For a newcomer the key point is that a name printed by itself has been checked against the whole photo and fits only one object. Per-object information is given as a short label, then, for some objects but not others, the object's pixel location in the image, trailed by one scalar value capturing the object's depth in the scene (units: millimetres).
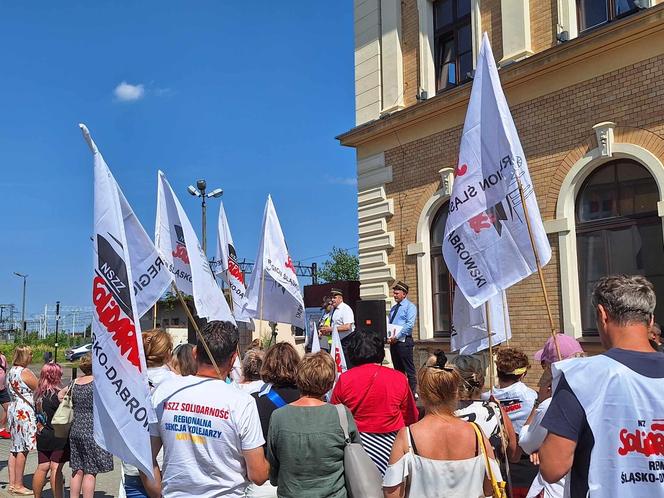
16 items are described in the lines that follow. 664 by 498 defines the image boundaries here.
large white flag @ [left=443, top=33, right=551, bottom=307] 4633
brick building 9961
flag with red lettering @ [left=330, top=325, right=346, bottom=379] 6992
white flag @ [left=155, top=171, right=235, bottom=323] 7031
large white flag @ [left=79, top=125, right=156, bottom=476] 3660
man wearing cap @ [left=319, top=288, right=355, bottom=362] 10922
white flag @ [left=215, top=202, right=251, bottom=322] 10766
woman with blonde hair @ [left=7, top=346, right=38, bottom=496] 7633
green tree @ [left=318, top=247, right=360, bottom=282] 55906
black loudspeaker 12414
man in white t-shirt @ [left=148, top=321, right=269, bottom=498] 3484
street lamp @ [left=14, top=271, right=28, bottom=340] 50594
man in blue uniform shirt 11094
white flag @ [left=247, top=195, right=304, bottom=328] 10396
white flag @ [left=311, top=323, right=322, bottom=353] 7875
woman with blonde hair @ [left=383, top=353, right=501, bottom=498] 3459
